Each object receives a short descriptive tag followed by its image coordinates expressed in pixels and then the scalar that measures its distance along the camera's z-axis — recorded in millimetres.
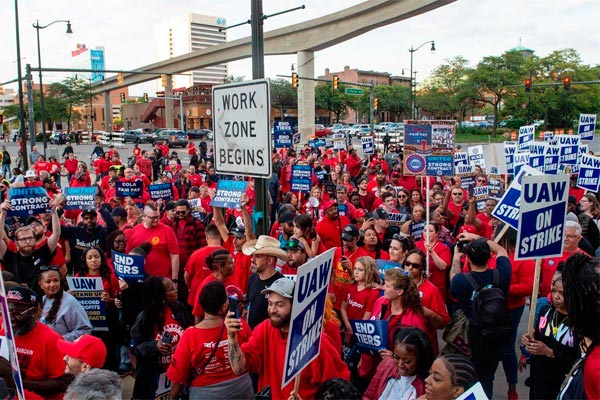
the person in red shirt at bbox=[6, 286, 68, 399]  3760
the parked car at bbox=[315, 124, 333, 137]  51828
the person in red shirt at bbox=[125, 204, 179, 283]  7070
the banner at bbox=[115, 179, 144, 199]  10188
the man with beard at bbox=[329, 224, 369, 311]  5742
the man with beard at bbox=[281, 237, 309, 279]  5672
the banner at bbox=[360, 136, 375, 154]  19859
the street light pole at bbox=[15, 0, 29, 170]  23609
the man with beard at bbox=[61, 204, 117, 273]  7258
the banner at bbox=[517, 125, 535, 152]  12188
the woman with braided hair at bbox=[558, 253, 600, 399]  2750
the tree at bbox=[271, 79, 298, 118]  82125
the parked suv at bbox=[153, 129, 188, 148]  52750
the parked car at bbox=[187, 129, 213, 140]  61978
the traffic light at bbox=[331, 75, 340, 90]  34125
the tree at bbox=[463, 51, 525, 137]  60625
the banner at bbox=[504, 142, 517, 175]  12751
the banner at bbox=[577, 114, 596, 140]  14797
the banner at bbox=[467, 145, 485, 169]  13508
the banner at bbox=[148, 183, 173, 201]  10555
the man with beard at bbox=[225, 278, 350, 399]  3688
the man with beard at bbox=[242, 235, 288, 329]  4914
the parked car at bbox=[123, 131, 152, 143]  56750
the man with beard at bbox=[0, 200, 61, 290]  5945
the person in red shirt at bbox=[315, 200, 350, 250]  8062
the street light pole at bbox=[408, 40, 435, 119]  40584
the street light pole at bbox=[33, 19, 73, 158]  28575
